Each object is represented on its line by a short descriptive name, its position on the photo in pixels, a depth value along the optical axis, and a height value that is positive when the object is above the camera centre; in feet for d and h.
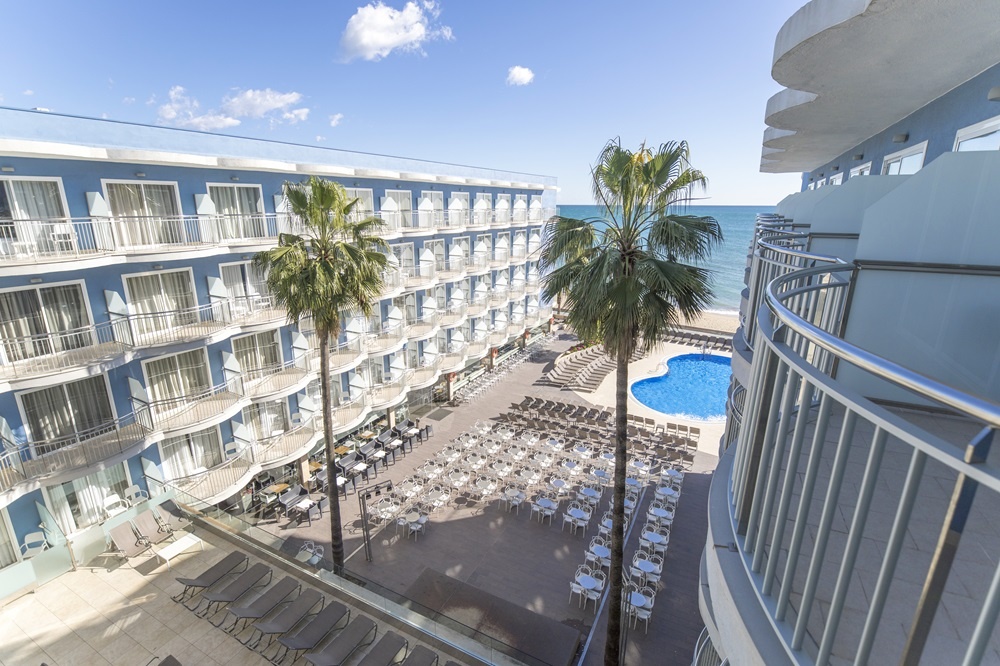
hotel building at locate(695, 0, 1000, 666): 7.98 -3.97
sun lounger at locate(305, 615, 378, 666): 32.19 -29.97
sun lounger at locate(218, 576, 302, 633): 34.83 -29.47
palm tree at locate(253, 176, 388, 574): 42.11 -5.29
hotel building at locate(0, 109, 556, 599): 41.34 -12.65
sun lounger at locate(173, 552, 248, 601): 37.18 -29.12
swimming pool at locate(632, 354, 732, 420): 107.55 -42.84
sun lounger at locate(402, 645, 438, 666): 32.35 -30.13
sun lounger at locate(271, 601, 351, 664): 33.27 -29.87
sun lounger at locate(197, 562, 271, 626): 36.17 -29.32
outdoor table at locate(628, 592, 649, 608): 45.85 -36.75
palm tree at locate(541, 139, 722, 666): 32.96 -3.21
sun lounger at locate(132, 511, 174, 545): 42.77 -28.64
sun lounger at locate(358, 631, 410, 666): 32.54 -30.21
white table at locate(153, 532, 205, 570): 41.32 -29.60
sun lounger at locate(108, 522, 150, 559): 41.49 -28.76
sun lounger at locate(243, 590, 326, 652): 34.24 -29.87
